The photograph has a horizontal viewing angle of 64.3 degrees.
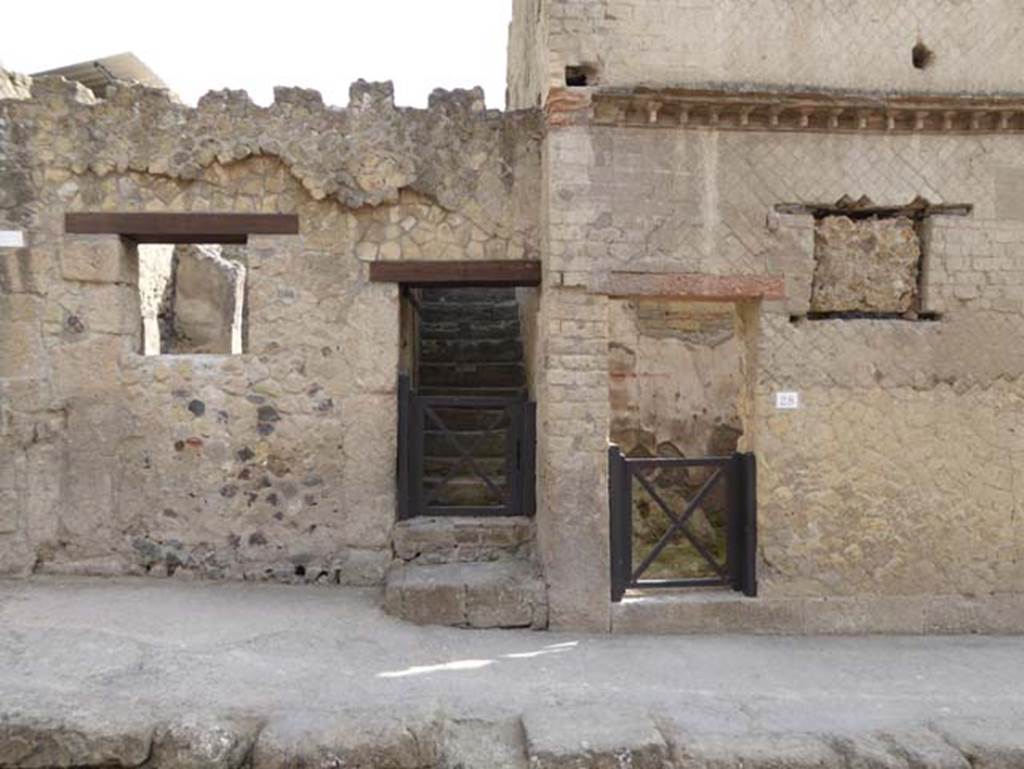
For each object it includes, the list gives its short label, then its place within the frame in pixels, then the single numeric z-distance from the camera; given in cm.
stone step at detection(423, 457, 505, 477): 720
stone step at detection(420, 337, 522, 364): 854
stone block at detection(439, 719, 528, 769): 385
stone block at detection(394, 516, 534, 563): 612
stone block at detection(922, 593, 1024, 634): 570
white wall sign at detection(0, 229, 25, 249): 597
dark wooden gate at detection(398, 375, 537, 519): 620
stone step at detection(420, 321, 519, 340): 884
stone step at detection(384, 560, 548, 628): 546
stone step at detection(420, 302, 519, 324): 915
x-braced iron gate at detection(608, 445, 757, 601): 563
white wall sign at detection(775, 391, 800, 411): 562
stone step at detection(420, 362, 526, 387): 827
